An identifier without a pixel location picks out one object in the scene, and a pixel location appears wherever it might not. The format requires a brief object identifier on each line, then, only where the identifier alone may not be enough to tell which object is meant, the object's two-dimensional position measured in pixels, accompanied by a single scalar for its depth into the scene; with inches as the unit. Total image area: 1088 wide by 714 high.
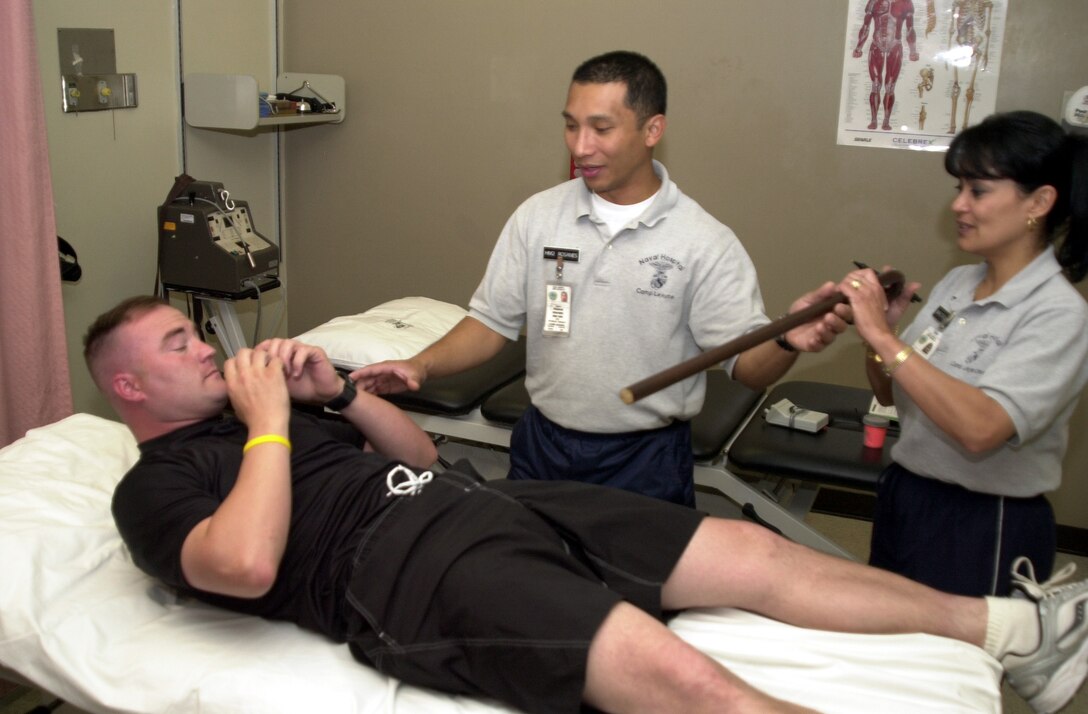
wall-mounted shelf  122.9
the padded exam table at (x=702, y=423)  95.9
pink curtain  93.1
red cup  95.8
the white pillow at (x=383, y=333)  108.1
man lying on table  55.3
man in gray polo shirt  79.7
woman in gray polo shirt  64.7
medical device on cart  113.1
